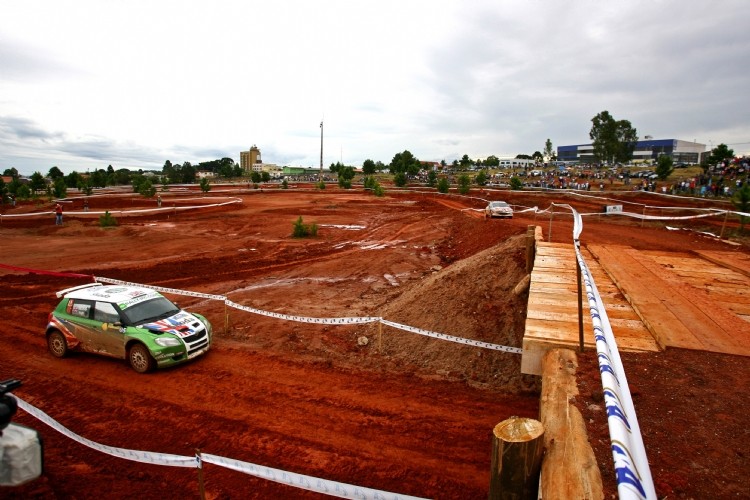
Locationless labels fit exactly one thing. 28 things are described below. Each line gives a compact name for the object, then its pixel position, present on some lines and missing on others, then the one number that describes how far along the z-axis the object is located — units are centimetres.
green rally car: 869
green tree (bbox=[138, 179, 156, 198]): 5636
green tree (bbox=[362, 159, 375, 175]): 10569
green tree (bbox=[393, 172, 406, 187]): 7294
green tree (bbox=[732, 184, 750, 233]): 2089
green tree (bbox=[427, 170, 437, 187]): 7393
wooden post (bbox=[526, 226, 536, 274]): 1045
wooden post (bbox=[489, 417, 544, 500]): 296
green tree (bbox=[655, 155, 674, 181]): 5053
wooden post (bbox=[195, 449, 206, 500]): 380
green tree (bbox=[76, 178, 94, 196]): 5460
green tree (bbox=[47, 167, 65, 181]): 12619
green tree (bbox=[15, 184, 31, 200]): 5875
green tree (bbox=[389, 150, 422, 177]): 9762
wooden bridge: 581
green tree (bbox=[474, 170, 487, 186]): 6688
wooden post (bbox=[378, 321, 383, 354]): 963
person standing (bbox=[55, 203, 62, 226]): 3065
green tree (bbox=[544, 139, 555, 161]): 12875
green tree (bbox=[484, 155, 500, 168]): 13962
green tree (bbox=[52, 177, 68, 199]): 5644
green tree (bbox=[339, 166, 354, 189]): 7444
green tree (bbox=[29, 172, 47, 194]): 7069
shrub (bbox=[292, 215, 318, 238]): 2641
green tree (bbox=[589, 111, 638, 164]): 7550
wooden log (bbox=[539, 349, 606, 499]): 317
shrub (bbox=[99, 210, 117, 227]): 2964
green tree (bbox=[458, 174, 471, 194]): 5275
